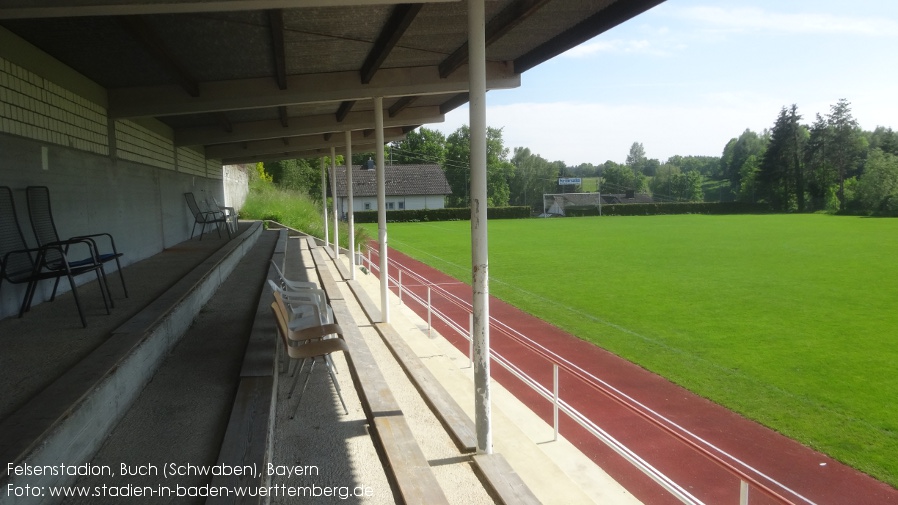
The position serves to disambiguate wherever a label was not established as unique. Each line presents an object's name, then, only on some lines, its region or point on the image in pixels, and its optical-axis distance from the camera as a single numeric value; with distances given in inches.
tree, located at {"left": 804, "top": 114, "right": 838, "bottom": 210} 2561.5
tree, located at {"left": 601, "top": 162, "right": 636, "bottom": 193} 4662.9
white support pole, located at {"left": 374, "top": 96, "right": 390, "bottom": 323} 303.9
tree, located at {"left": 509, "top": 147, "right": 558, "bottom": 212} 3764.8
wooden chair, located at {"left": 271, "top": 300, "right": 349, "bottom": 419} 153.7
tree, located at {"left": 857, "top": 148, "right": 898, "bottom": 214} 2012.8
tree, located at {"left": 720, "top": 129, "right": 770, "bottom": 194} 4664.4
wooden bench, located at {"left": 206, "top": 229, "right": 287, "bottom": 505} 102.3
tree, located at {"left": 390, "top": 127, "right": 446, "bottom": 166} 3102.9
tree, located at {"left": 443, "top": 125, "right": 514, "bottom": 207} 2979.8
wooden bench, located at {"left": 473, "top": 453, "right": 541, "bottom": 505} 121.3
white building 2266.2
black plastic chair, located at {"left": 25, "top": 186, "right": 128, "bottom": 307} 184.9
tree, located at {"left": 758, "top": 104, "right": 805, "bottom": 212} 2620.6
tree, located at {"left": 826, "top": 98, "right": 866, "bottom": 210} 2631.6
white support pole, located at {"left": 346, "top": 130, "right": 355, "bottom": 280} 450.5
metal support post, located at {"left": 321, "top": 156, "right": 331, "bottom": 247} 707.6
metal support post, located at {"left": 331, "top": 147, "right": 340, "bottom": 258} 589.2
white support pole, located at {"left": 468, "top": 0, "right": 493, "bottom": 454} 136.9
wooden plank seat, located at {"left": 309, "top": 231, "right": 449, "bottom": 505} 116.7
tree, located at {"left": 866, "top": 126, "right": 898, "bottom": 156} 2650.1
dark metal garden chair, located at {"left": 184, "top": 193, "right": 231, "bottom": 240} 437.1
